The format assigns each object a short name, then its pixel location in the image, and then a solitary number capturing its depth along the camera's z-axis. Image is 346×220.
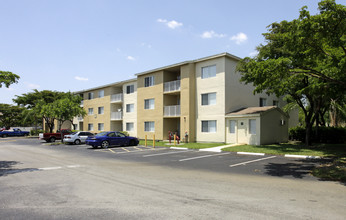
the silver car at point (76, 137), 25.55
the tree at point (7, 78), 10.98
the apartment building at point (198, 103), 22.42
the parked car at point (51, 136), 28.91
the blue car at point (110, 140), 20.16
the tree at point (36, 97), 45.49
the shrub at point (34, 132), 50.62
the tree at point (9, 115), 58.01
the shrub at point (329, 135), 24.01
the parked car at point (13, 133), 46.66
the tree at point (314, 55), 8.66
